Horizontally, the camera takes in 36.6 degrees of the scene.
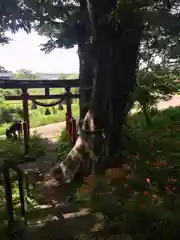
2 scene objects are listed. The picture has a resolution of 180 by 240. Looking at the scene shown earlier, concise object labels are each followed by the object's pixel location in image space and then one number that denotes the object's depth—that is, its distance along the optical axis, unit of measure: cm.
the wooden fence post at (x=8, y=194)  270
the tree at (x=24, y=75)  2800
